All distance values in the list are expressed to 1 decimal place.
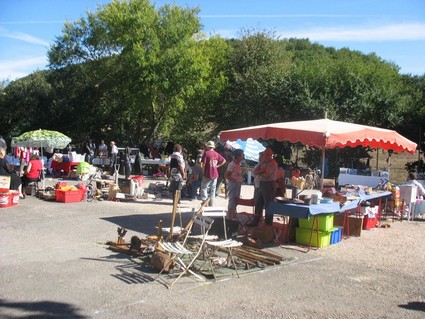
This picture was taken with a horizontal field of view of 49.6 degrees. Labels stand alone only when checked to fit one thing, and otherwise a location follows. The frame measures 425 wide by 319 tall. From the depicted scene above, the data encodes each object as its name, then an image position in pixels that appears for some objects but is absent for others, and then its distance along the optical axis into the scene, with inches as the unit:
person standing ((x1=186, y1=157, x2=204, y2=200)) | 514.3
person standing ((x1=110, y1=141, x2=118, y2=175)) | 792.7
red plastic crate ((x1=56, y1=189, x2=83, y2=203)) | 457.4
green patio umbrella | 602.5
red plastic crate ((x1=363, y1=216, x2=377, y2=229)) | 390.9
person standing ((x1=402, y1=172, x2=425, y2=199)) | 470.9
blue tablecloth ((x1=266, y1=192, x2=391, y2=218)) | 289.8
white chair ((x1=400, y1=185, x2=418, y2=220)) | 447.2
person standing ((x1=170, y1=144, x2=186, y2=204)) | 456.1
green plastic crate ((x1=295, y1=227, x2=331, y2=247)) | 315.6
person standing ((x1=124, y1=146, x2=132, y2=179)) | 710.9
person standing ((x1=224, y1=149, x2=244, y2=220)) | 370.0
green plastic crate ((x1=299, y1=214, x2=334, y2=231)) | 317.2
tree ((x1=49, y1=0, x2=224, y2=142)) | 953.5
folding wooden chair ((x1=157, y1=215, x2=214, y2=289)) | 228.1
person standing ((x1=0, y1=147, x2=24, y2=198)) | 450.3
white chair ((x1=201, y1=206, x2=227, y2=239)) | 278.5
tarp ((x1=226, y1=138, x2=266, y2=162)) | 715.4
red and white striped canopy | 322.7
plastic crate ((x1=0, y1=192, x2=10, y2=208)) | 417.1
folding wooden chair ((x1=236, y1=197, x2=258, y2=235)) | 338.3
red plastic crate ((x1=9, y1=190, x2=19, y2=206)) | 426.6
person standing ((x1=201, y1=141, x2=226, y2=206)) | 422.0
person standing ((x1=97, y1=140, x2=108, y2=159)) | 850.8
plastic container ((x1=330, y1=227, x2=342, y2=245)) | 327.9
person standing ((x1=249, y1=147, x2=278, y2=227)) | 341.7
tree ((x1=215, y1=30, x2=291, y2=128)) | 922.7
